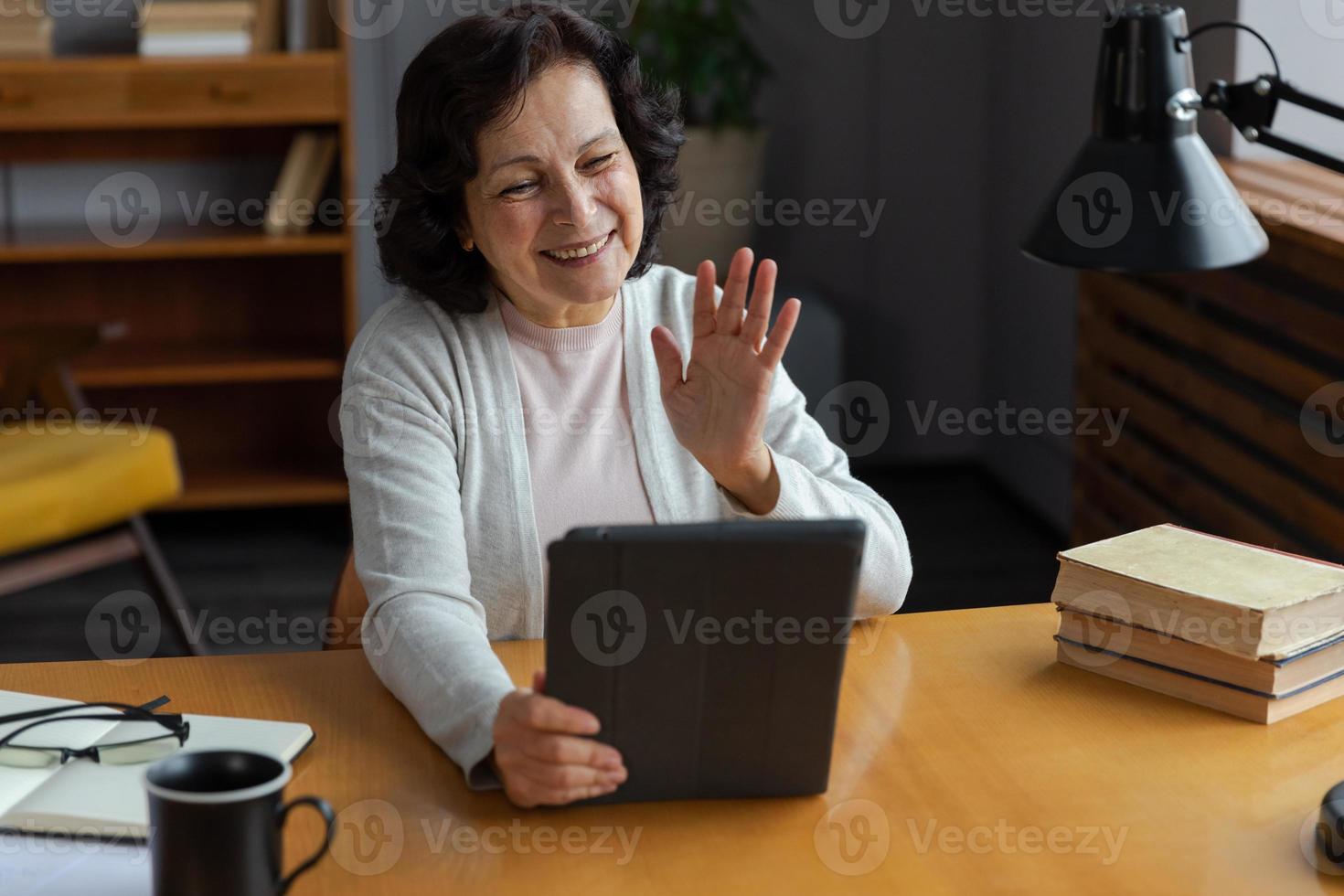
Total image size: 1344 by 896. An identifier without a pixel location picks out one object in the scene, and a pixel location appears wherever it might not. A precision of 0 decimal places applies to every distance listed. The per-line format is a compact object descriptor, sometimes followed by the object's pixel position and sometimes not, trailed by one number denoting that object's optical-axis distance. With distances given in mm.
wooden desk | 1047
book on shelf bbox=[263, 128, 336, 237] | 3752
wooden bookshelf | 3572
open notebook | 1093
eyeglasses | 1178
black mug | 906
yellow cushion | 2744
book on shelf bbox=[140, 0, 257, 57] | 3590
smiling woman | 1447
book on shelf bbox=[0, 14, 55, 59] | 3562
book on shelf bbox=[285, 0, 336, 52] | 3668
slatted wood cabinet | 2441
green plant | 3812
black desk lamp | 1164
